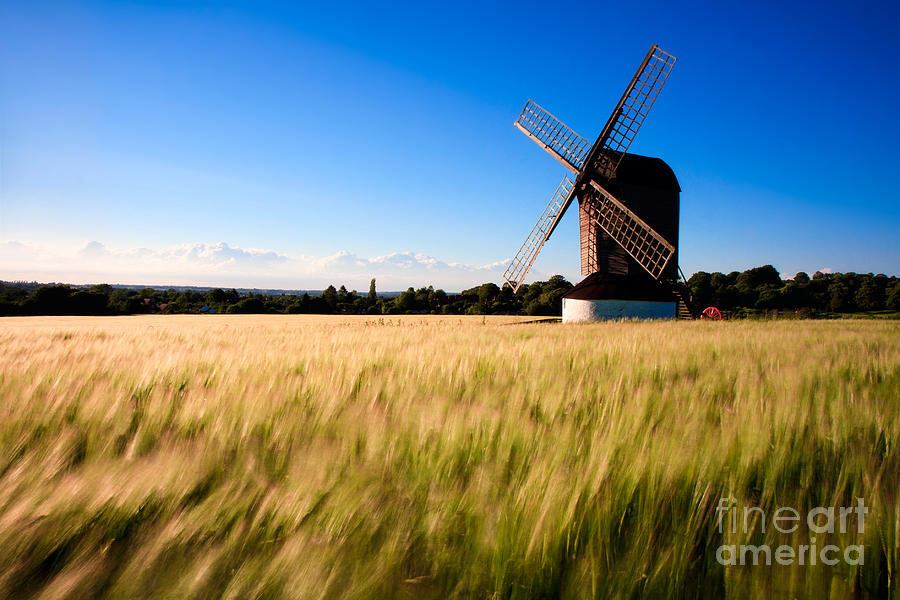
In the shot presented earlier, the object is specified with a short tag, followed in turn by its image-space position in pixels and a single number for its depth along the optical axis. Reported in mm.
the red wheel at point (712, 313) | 17628
